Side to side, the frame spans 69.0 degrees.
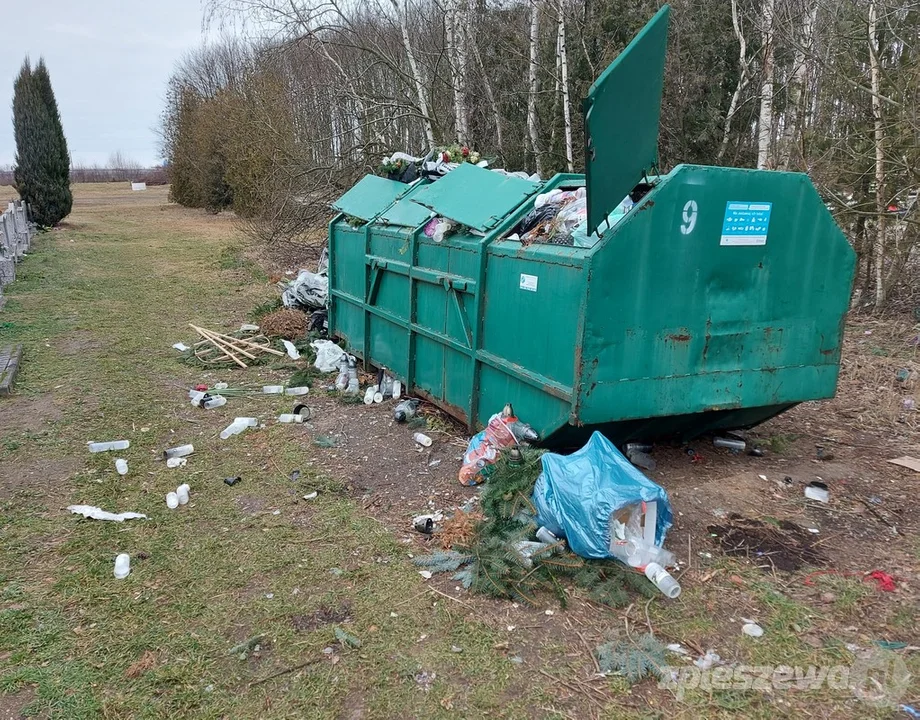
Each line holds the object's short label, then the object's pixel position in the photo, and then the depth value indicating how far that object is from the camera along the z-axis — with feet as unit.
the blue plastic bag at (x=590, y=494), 10.52
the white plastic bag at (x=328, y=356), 22.85
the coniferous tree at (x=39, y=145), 66.18
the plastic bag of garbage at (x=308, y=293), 28.91
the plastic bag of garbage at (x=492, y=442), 13.50
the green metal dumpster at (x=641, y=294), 11.68
